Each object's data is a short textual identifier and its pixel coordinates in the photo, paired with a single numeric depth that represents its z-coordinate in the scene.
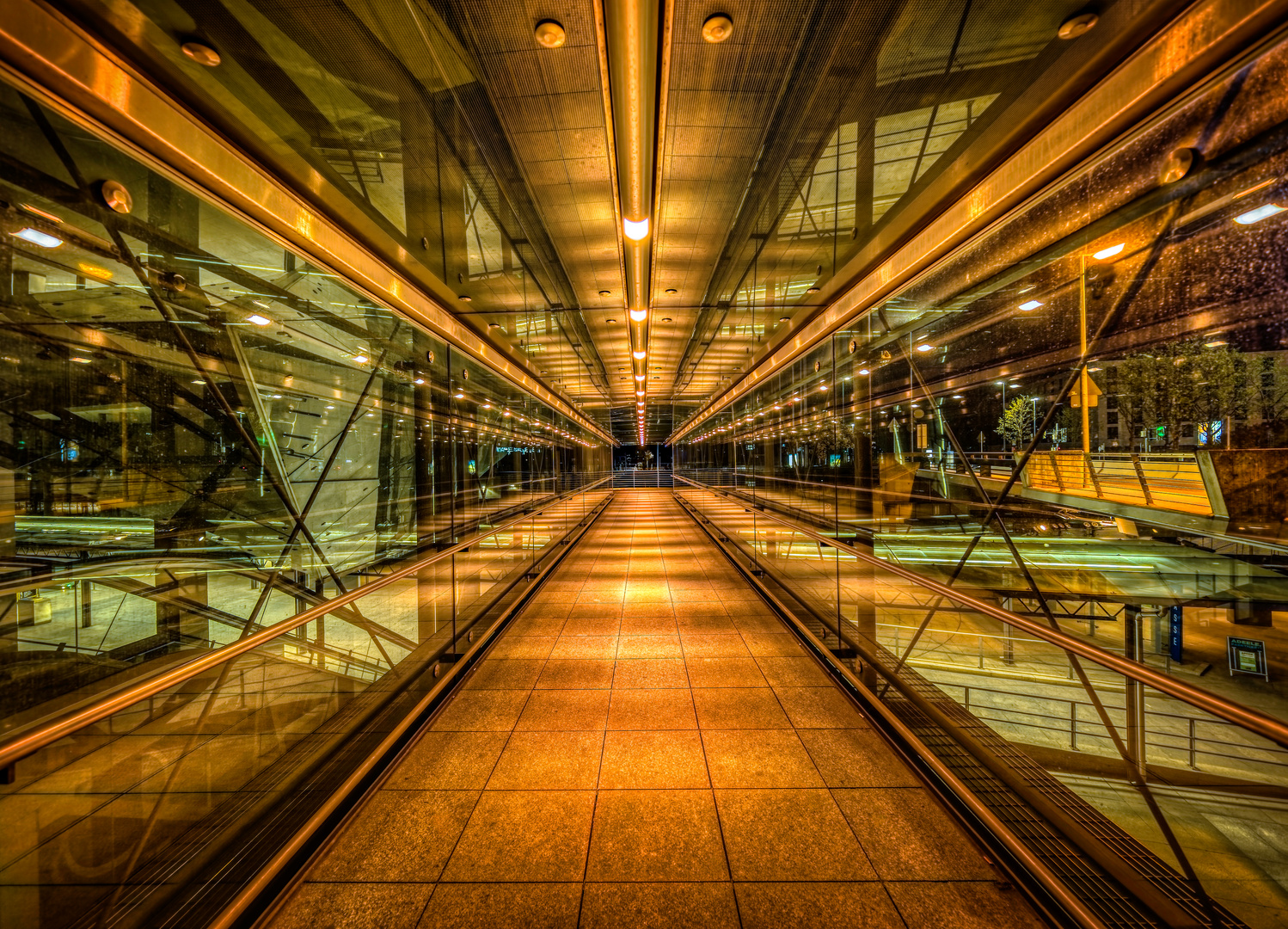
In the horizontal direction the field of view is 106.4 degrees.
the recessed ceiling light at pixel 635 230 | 2.68
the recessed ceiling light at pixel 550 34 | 1.81
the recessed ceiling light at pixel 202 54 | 1.58
